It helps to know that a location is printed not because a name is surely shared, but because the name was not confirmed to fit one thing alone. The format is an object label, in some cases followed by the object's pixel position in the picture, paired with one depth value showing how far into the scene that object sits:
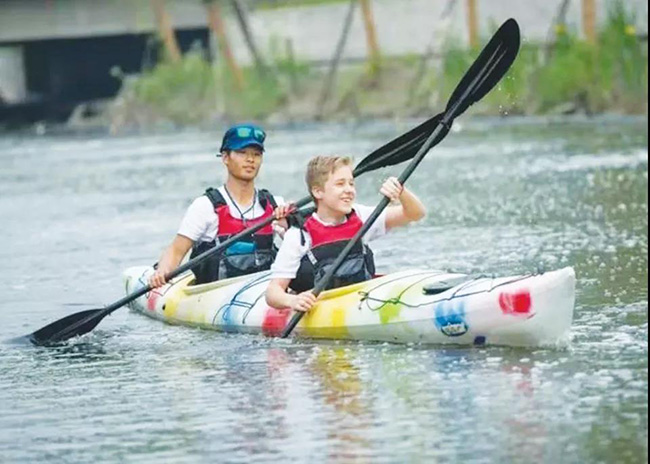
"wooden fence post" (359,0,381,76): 52.66
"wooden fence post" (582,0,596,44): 45.29
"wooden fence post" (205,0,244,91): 56.47
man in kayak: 14.59
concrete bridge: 53.00
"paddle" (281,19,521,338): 14.09
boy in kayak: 13.41
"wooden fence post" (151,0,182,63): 62.47
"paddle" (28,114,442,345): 14.46
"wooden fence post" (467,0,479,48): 47.00
